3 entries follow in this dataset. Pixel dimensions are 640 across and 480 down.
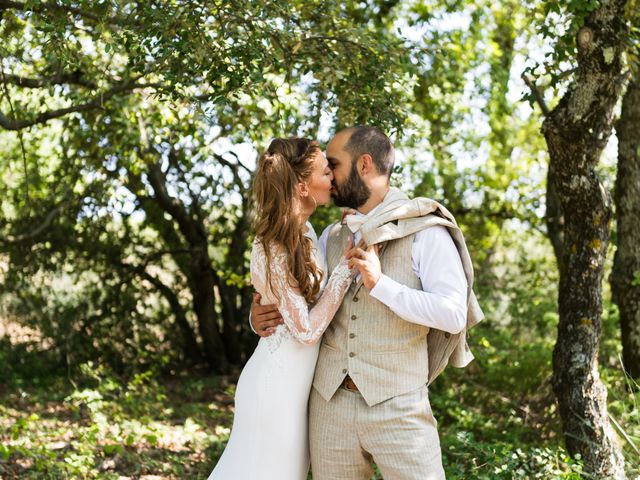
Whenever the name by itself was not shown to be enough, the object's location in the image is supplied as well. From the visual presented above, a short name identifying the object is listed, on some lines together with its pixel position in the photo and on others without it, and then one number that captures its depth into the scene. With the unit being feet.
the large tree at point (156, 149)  13.33
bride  9.54
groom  9.03
